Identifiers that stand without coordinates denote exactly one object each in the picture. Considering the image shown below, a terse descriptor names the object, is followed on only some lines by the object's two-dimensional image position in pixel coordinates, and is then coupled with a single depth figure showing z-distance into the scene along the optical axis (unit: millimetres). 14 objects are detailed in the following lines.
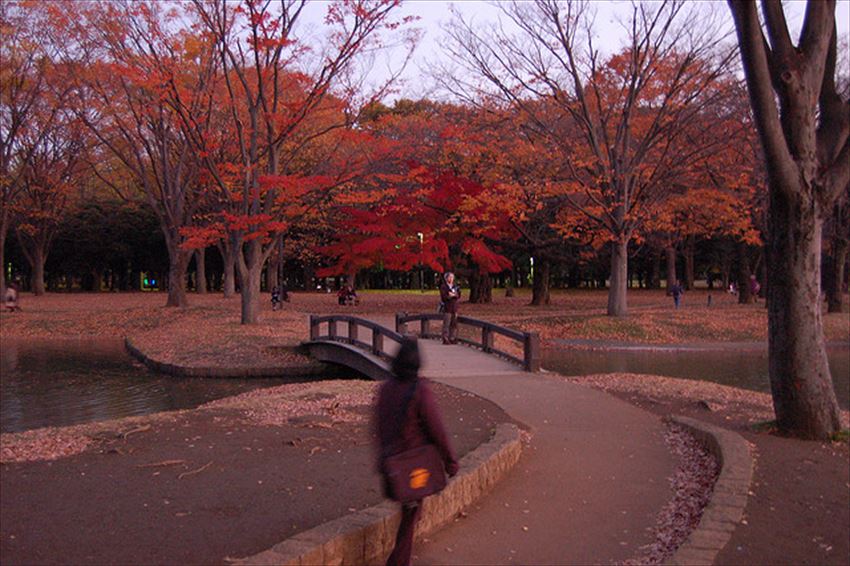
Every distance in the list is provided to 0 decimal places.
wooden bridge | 14961
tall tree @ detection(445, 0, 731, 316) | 24250
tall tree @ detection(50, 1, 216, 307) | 22516
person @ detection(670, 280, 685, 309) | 34625
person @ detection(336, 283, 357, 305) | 38000
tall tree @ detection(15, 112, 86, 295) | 33094
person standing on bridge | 16891
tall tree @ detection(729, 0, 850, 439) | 9141
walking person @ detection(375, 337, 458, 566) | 4660
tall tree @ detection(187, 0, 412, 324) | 21328
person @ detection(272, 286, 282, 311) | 34375
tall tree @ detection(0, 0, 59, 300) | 27250
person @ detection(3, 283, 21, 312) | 31664
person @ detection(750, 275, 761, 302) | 38669
